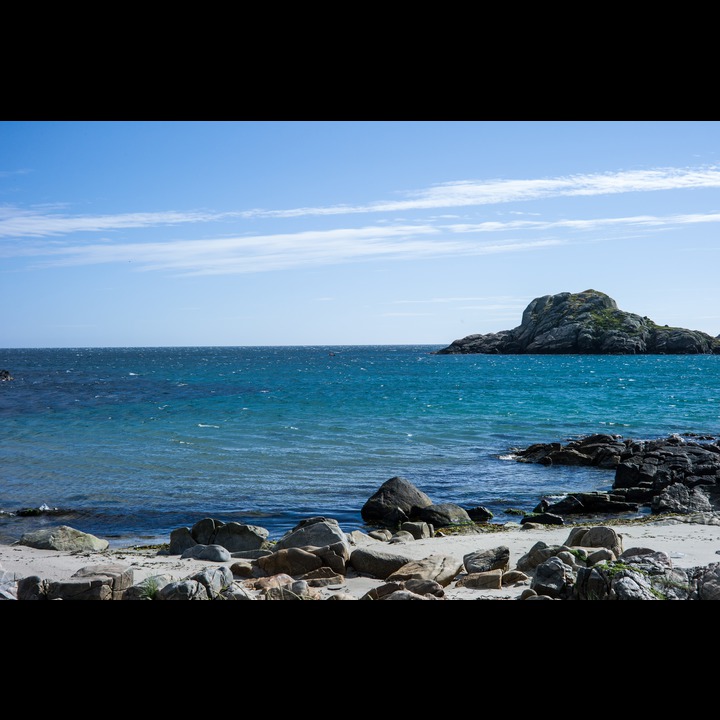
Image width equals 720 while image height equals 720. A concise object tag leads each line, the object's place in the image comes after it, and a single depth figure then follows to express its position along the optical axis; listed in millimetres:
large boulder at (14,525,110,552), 11258
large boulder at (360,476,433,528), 14172
